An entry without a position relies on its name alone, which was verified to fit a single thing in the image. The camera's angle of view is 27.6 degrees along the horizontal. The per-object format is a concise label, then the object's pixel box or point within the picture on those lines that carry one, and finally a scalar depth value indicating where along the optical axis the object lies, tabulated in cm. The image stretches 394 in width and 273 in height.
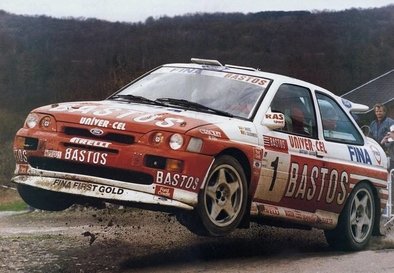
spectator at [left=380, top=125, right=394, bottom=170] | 1100
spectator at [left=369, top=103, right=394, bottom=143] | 1127
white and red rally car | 605
